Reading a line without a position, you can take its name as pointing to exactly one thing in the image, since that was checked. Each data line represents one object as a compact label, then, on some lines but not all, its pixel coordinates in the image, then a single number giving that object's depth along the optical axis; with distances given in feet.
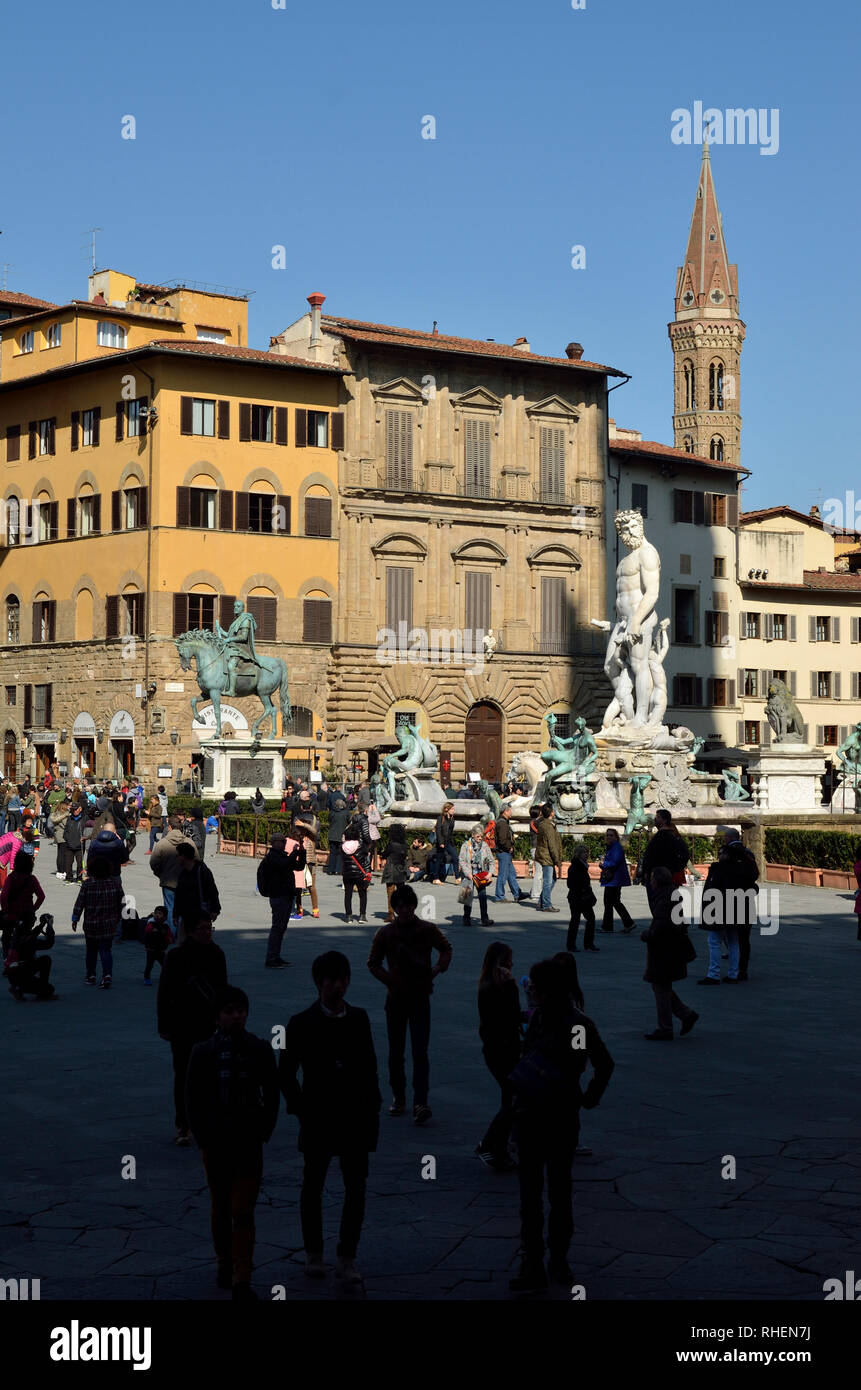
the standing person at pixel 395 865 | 63.57
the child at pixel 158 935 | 46.09
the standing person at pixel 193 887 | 45.78
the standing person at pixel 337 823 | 86.12
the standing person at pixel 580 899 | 58.09
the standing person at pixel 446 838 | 82.89
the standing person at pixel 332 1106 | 23.35
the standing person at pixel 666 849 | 53.98
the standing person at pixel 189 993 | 29.76
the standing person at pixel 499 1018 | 29.96
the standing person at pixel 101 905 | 49.42
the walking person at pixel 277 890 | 54.03
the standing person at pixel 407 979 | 33.24
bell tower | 343.46
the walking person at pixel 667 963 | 41.16
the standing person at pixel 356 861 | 67.26
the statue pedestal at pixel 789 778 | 115.96
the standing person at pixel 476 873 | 66.33
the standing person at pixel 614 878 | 63.41
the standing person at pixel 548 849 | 71.15
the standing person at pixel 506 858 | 75.72
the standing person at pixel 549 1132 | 22.88
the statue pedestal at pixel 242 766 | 133.59
